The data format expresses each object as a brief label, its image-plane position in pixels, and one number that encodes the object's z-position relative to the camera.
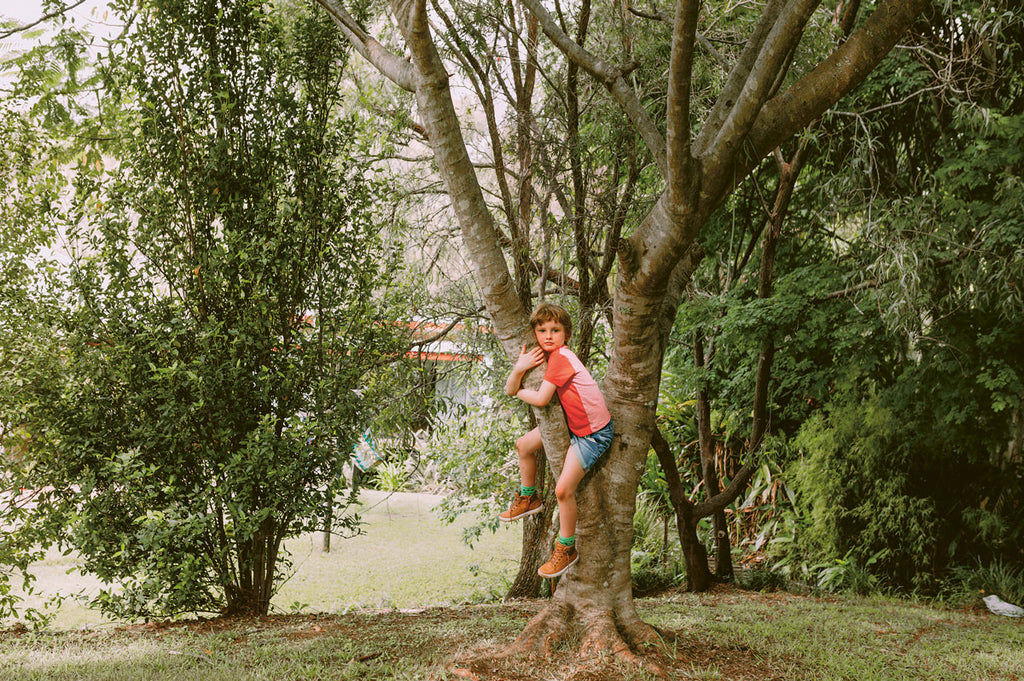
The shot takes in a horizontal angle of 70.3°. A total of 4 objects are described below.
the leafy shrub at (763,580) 7.72
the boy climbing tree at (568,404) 3.92
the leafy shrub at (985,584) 6.60
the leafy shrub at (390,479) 11.50
